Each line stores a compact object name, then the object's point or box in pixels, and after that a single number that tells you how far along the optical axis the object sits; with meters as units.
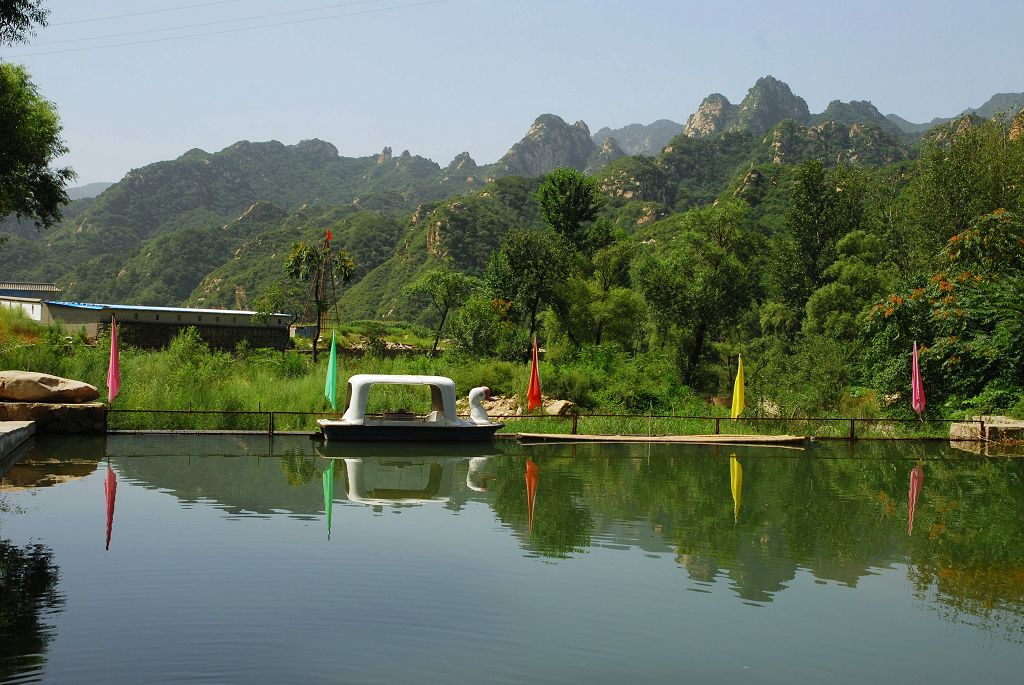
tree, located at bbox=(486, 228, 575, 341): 44.50
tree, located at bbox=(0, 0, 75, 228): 29.41
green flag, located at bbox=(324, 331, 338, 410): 26.27
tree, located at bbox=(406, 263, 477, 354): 58.36
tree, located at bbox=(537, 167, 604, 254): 55.16
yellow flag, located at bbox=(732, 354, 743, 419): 27.90
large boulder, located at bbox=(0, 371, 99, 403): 24.38
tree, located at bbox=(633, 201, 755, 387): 46.19
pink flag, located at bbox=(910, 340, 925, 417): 26.33
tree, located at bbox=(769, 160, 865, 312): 53.79
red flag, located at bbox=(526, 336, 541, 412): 28.16
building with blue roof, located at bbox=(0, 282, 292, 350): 47.84
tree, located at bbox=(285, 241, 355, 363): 52.50
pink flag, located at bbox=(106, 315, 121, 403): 25.12
